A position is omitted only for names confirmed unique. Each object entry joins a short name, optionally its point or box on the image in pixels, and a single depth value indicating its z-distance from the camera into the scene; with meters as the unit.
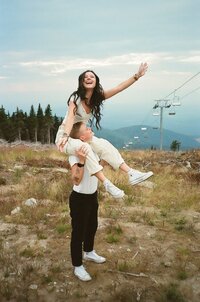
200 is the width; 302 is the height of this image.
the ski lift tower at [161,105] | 61.14
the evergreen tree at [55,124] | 92.69
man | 4.93
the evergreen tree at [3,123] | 75.12
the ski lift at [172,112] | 54.49
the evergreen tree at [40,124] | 86.29
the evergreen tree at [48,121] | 86.62
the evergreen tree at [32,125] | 82.38
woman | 4.82
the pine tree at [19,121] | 80.19
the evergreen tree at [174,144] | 84.36
